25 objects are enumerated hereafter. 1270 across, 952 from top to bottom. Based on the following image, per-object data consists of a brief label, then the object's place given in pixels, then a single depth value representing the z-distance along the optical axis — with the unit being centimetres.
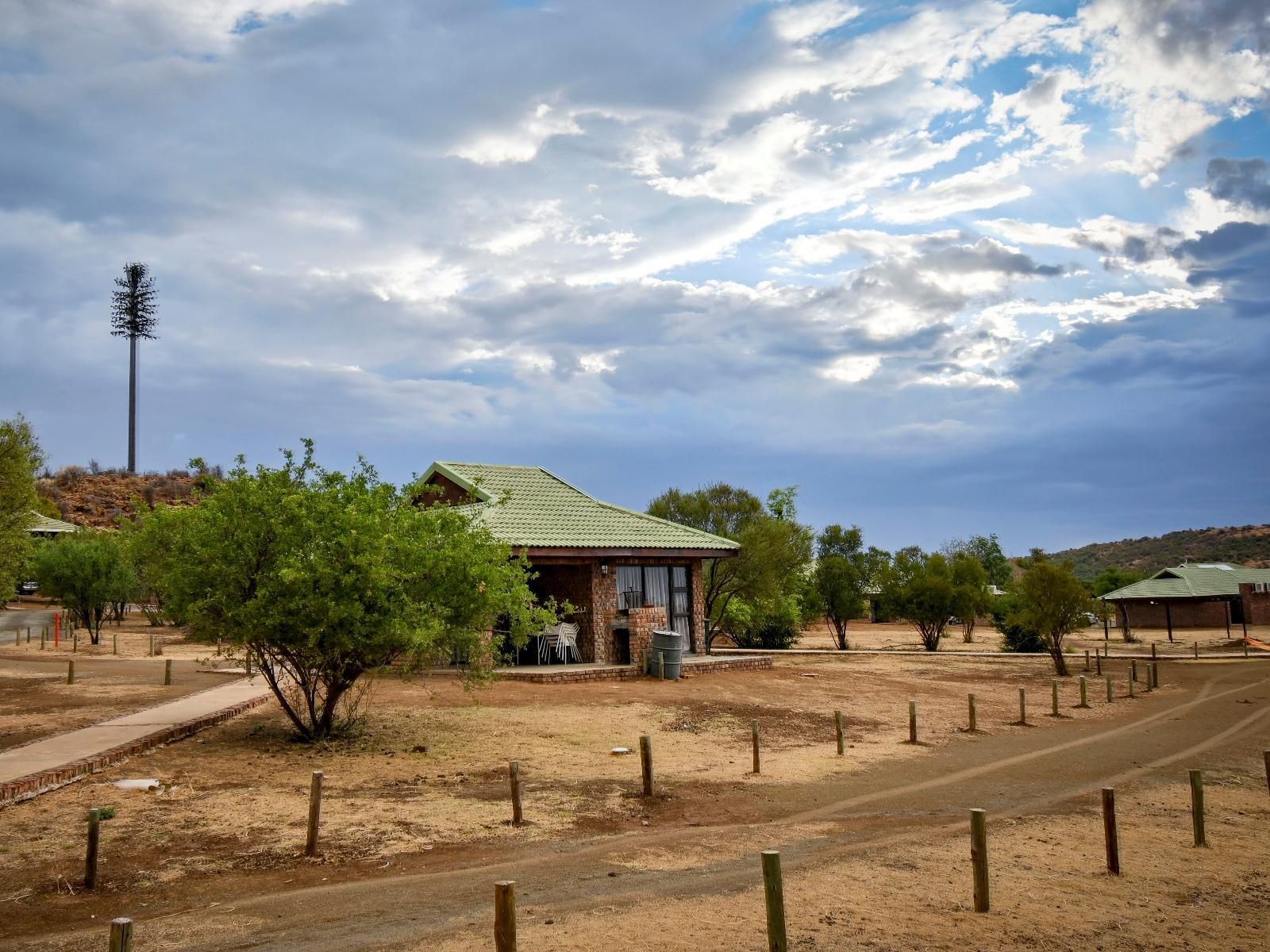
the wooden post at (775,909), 616
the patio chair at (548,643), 2517
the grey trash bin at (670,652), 2422
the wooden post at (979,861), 799
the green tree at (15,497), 2727
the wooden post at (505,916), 529
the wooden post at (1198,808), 1075
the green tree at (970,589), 4556
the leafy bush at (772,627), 4241
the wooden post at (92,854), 821
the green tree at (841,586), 4681
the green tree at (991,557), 8325
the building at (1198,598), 5319
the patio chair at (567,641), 2528
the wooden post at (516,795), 1061
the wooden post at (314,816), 929
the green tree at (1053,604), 2908
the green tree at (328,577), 1345
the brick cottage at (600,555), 2527
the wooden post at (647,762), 1213
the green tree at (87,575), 3459
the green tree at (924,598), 4469
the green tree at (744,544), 3738
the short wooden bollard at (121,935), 495
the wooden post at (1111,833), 945
